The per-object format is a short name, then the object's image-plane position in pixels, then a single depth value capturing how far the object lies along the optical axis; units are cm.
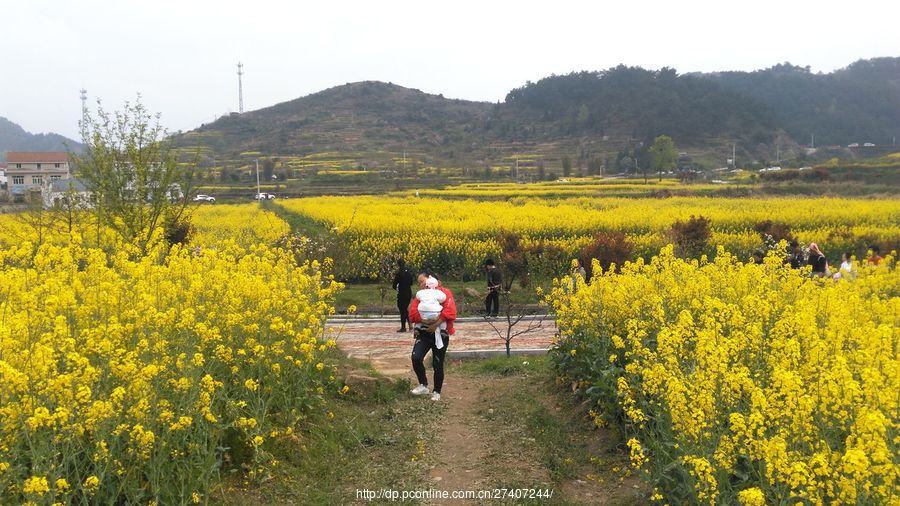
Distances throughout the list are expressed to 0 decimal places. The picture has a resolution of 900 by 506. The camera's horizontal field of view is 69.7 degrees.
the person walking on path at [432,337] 837
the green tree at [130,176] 1370
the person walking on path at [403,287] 1241
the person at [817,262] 1270
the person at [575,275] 984
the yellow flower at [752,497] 308
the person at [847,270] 1062
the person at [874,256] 1409
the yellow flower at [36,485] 344
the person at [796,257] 1316
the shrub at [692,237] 2011
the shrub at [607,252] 1609
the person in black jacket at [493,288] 1426
